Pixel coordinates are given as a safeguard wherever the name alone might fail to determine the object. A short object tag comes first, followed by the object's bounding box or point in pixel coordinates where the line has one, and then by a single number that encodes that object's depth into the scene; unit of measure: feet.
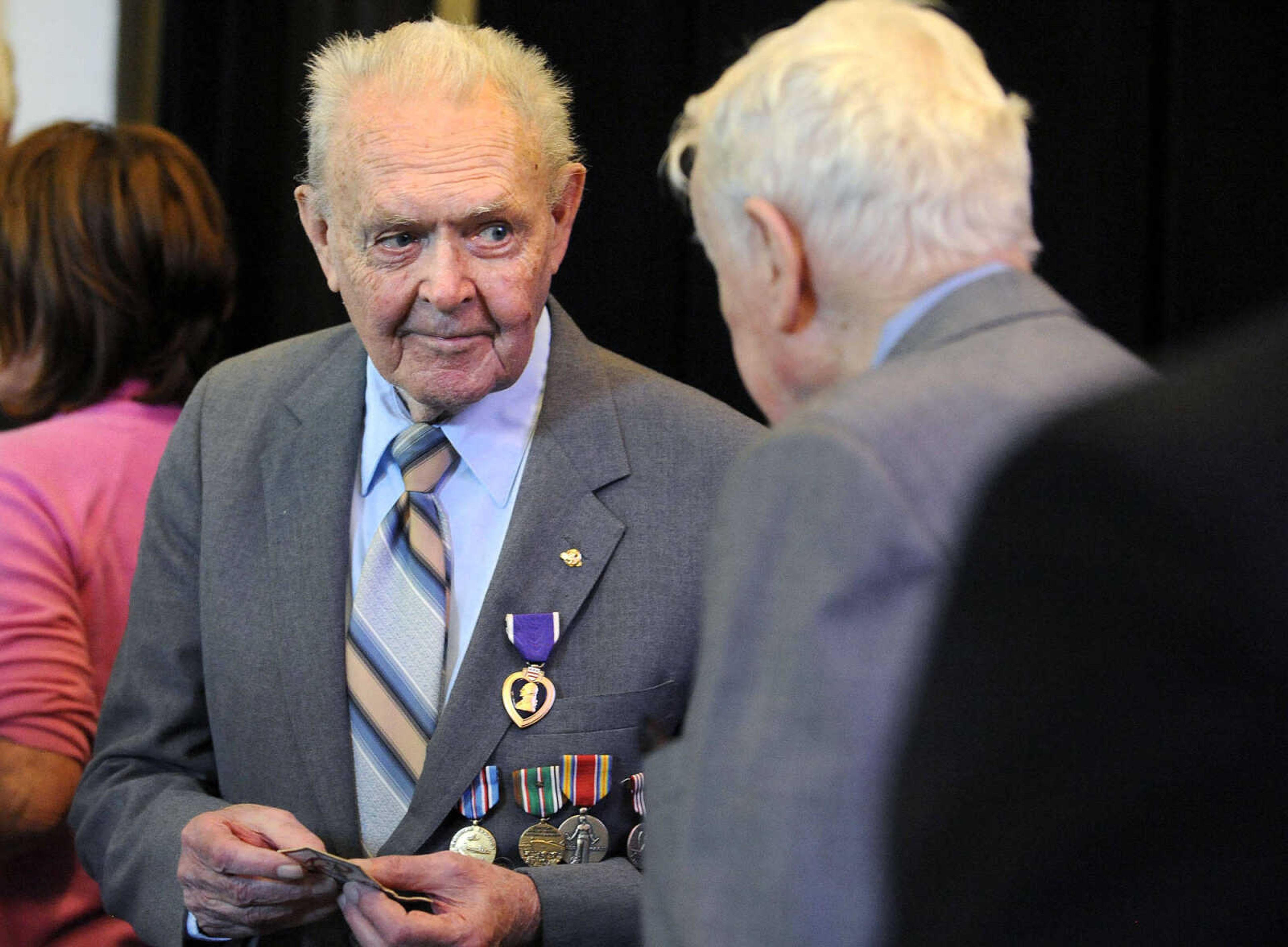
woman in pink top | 11.35
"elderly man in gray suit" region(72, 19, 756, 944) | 10.88
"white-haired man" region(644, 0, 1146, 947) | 9.52
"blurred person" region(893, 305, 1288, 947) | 7.48
